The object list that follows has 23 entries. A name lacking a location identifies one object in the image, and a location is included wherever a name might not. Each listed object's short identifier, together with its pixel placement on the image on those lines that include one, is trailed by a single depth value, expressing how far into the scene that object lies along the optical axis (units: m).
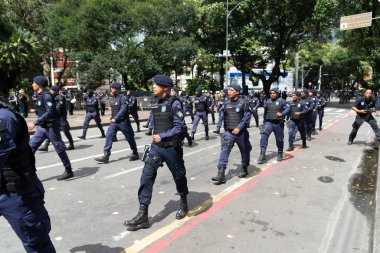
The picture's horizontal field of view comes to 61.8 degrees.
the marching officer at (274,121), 7.53
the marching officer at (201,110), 10.85
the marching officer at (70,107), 19.61
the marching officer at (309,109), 10.04
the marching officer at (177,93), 9.60
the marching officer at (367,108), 9.35
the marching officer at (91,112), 10.92
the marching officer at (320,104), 13.31
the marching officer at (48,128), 5.93
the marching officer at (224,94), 12.23
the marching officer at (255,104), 13.46
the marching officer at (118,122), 7.28
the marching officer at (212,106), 15.68
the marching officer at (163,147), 4.10
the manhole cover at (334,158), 8.17
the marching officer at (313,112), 11.77
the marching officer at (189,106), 13.65
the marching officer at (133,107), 12.58
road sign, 16.66
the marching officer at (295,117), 9.12
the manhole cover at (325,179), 6.30
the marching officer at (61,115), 8.51
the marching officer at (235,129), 5.92
